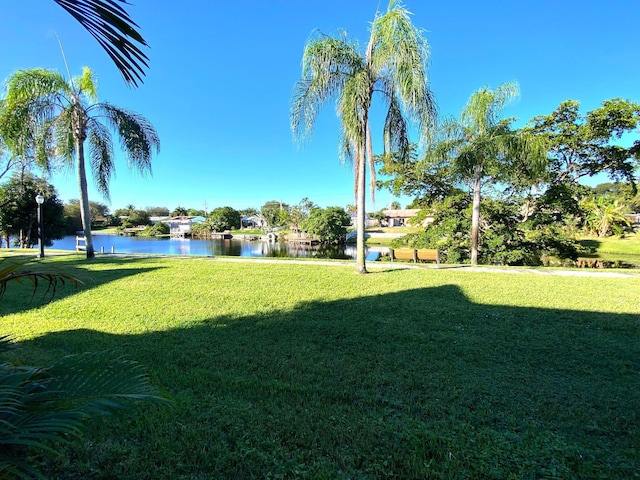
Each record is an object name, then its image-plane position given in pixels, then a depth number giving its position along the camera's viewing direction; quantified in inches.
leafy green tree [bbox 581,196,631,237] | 1138.0
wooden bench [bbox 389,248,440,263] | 466.2
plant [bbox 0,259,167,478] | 40.1
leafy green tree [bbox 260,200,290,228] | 2207.8
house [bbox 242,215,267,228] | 2938.7
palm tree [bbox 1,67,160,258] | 334.3
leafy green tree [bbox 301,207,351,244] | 1598.2
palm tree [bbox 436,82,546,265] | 381.7
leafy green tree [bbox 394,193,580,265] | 489.1
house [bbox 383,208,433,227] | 2510.6
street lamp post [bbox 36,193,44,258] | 435.2
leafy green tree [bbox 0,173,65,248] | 794.5
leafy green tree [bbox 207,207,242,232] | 2444.6
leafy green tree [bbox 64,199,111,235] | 1736.0
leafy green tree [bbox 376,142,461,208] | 514.6
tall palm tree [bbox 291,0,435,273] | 247.3
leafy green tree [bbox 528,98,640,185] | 427.5
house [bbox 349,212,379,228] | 2420.5
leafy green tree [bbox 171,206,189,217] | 3624.5
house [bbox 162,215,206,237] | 2420.0
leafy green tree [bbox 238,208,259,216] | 3193.9
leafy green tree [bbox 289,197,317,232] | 2024.2
